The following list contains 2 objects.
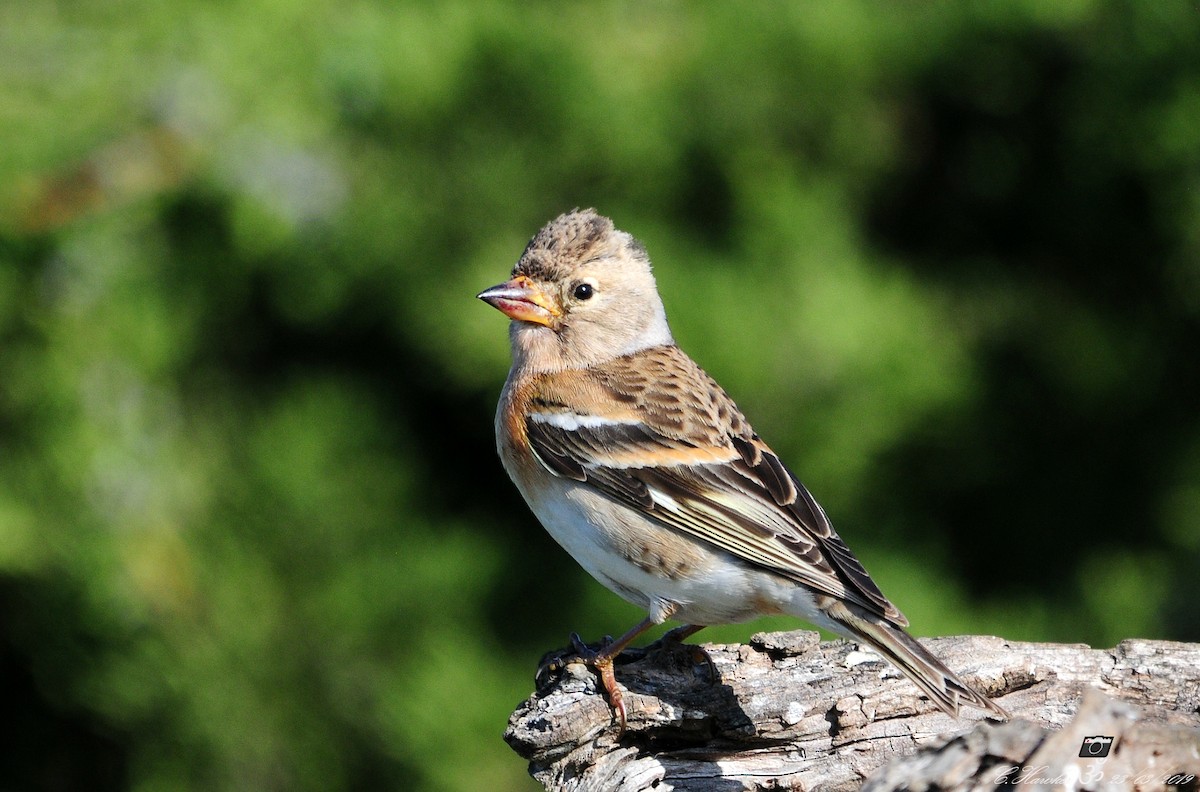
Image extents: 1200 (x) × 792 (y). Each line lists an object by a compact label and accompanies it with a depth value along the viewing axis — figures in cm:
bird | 736
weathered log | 691
